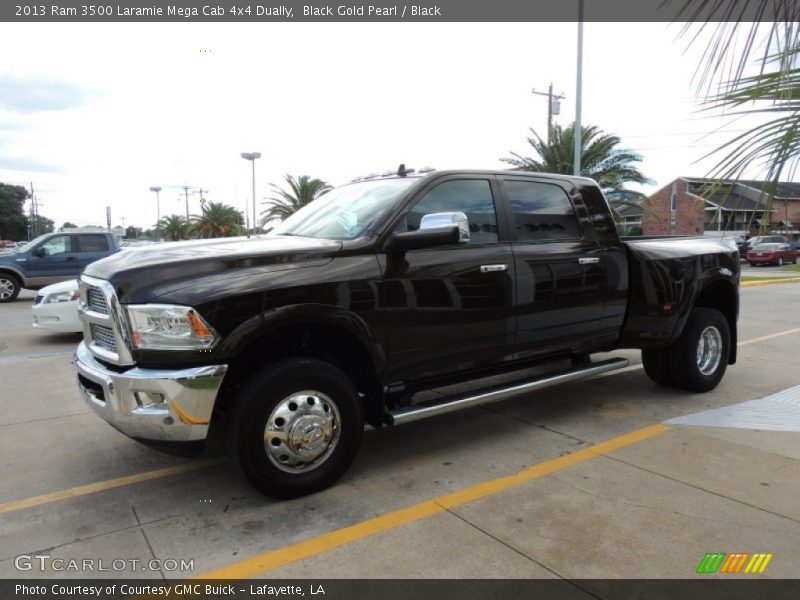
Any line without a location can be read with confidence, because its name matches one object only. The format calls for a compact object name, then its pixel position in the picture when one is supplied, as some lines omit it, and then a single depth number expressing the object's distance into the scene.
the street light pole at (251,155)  34.00
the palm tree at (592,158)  22.33
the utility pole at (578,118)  18.06
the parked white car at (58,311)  8.36
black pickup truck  3.12
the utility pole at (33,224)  82.83
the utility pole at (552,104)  30.92
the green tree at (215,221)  46.44
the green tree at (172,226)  64.02
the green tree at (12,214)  87.56
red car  31.72
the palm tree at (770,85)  1.75
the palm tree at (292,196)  30.66
